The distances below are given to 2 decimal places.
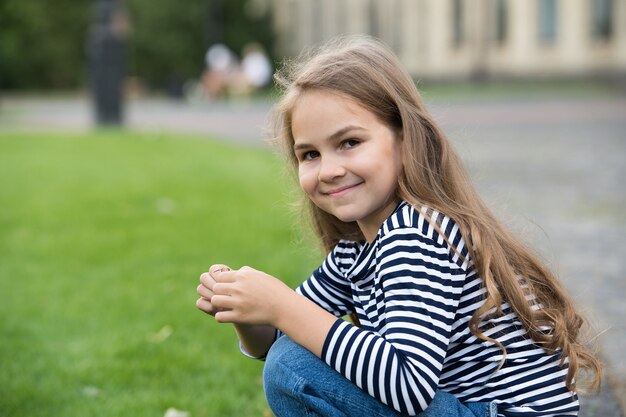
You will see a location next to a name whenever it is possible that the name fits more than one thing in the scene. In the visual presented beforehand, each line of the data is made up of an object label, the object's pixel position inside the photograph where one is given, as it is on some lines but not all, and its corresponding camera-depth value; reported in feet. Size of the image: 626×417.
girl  6.43
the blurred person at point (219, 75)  92.48
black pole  44.68
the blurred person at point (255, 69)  96.78
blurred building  100.12
